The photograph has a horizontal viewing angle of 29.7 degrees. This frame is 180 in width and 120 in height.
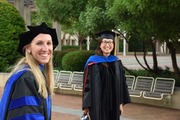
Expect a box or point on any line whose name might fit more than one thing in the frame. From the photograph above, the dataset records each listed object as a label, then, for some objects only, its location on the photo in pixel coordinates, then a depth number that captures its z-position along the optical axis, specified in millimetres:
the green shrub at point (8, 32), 14867
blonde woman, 2191
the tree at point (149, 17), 6844
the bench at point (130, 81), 10211
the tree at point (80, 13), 10031
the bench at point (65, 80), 11803
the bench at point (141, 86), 9700
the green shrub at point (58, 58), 16594
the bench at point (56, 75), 12332
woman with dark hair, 5004
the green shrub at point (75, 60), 13522
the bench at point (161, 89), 9180
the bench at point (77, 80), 11461
